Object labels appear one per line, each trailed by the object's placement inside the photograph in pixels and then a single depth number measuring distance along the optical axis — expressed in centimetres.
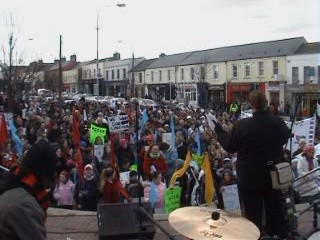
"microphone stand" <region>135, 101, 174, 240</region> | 516
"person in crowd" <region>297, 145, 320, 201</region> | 627
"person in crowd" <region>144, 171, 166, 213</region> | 895
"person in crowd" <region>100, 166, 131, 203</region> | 853
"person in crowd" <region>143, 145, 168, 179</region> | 1098
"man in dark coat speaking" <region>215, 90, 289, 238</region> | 496
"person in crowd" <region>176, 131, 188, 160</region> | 1341
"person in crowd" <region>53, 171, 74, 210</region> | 927
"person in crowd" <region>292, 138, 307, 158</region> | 1120
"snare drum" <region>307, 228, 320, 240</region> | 491
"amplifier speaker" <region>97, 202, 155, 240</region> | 626
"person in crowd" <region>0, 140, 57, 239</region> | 271
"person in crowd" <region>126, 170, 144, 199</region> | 888
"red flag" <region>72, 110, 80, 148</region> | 1290
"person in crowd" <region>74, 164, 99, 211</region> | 913
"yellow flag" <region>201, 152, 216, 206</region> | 892
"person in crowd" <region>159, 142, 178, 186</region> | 1194
